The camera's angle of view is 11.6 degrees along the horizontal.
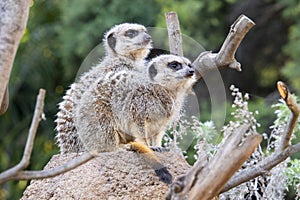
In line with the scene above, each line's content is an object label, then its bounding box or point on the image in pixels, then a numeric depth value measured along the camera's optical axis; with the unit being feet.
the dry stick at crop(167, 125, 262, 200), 15.14
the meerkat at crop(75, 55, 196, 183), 23.14
